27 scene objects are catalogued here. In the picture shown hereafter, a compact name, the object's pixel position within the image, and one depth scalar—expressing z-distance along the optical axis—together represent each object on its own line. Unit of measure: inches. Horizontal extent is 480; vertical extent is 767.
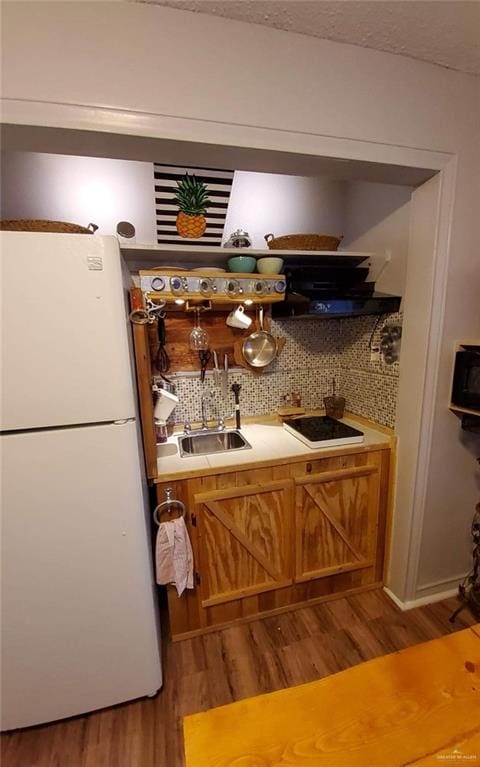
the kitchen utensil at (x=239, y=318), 71.2
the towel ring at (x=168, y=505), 53.2
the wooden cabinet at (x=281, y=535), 57.6
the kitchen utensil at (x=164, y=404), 61.7
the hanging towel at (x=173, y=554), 53.6
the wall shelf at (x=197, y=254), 58.7
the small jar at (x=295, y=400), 83.8
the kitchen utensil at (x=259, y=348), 77.8
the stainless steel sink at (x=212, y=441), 72.2
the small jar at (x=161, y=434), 70.0
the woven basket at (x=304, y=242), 64.6
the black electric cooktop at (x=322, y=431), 63.5
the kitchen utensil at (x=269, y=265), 64.5
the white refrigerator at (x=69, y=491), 36.5
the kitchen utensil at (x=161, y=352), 70.1
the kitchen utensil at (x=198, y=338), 72.5
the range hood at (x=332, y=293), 62.4
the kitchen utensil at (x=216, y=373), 76.5
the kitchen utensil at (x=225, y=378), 76.5
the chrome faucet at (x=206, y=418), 76.7
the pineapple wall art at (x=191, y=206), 57.9
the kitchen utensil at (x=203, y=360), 75.1
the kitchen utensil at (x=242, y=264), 63.0
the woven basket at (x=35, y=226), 47.8
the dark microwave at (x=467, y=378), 53.6
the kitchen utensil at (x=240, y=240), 65.4
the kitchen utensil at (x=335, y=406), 81.6
